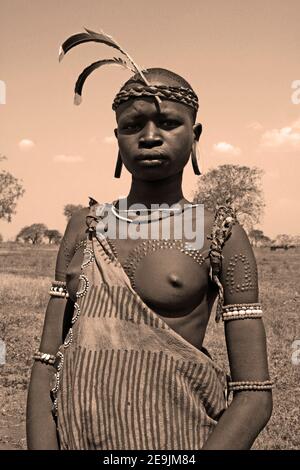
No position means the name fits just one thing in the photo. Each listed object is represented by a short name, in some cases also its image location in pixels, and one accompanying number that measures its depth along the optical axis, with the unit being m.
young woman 1.87
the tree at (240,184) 43.97
